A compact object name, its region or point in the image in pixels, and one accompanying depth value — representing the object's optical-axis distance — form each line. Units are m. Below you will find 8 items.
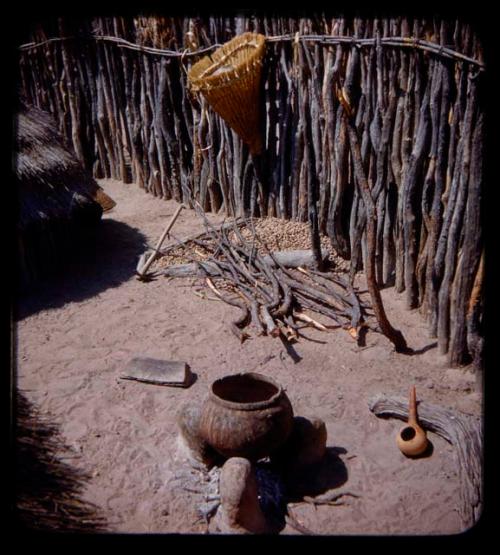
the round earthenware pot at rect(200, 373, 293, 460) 3.22
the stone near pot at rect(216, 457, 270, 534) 3.02
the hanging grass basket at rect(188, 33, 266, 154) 6.09
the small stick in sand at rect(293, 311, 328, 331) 5.07
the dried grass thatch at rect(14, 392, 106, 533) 3.06
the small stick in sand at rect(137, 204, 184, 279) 6.05
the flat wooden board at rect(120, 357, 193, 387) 4.41
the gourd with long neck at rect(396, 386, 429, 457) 3.62
